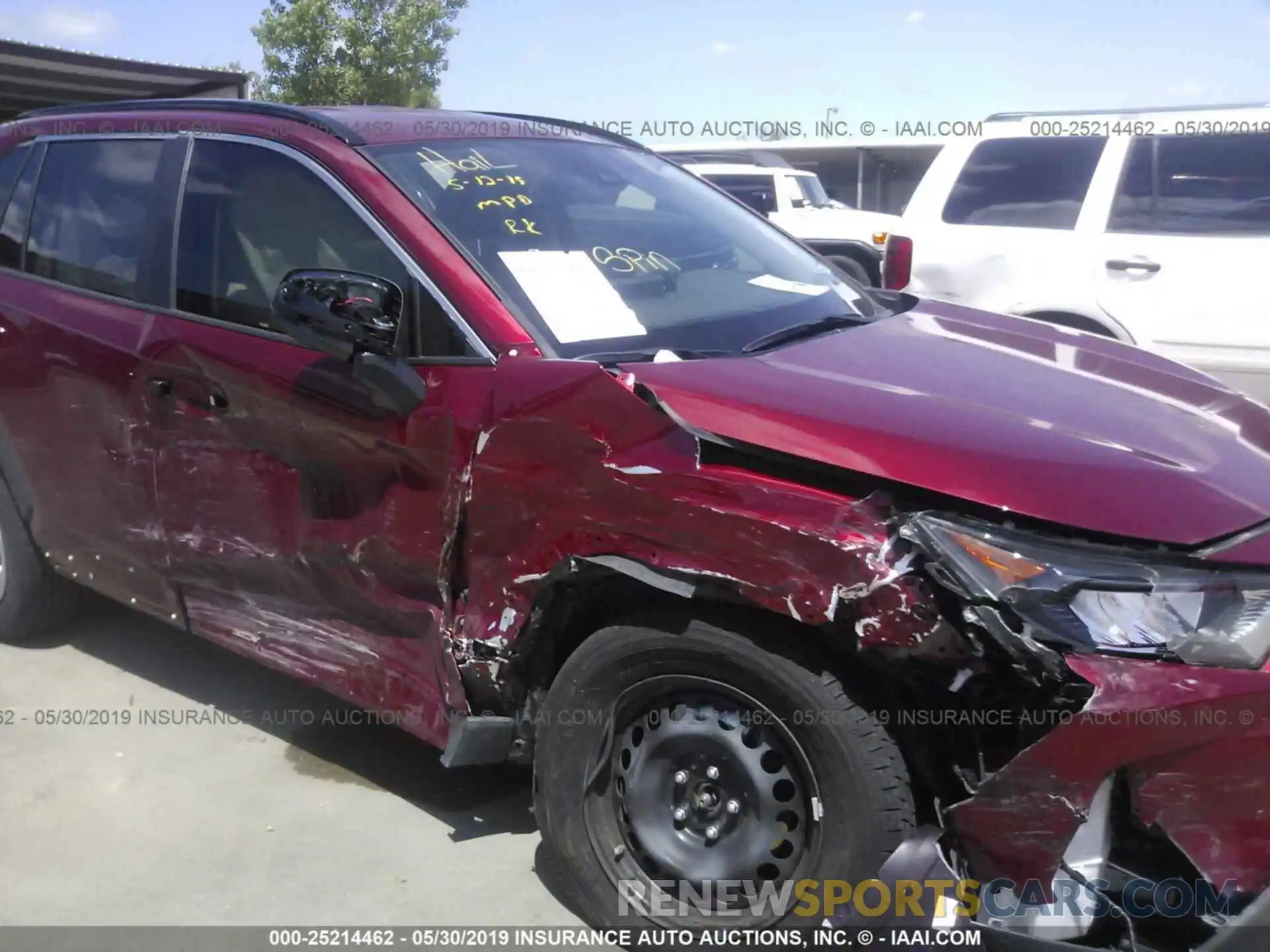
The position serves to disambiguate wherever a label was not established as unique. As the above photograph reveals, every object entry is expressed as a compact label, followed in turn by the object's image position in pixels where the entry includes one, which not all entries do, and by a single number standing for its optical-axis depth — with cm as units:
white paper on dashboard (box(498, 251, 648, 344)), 280
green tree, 2223
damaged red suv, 206
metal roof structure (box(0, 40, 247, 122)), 1115
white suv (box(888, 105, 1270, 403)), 600
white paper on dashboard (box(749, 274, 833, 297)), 344
